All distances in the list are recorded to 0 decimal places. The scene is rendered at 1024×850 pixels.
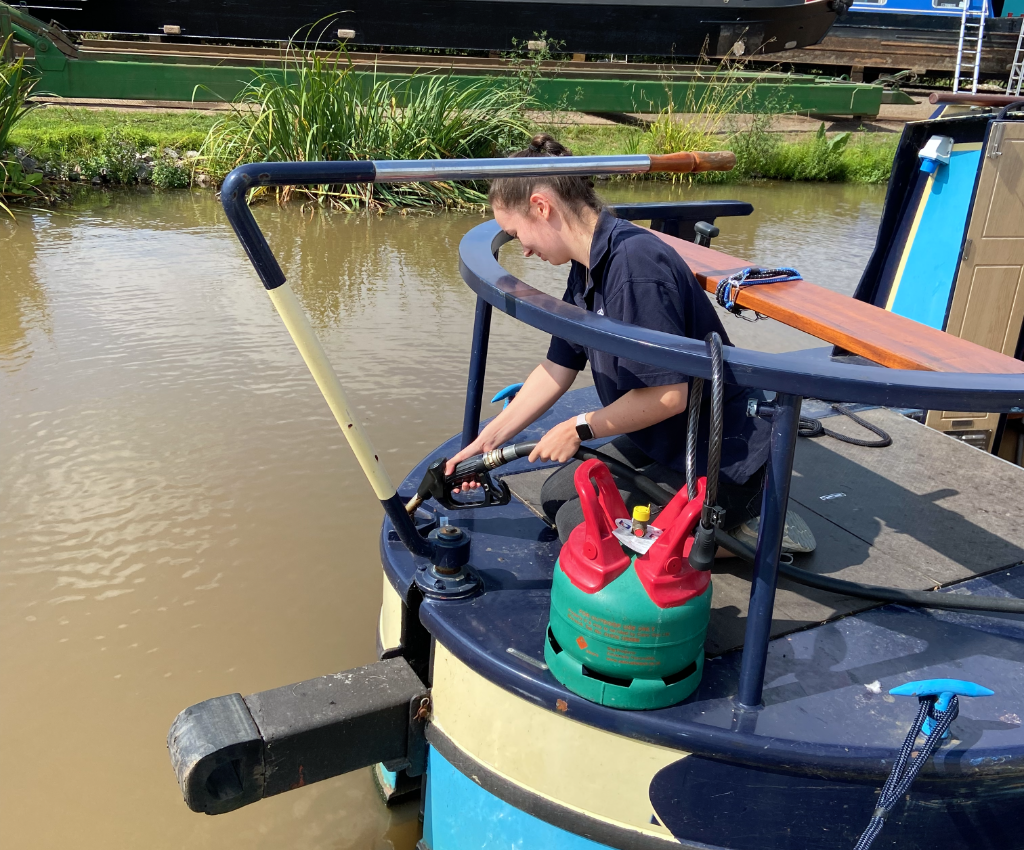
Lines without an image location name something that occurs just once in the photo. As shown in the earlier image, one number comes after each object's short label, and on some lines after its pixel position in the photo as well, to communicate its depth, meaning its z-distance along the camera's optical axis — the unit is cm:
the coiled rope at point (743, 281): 257
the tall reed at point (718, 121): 964
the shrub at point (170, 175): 835
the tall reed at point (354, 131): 809
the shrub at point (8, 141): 730
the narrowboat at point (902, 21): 1708
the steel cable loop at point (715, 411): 150
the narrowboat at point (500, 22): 1339
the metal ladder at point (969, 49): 1505
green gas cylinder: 158
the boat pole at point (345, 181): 160
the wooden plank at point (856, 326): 185
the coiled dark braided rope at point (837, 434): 296
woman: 191
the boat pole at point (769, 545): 153
